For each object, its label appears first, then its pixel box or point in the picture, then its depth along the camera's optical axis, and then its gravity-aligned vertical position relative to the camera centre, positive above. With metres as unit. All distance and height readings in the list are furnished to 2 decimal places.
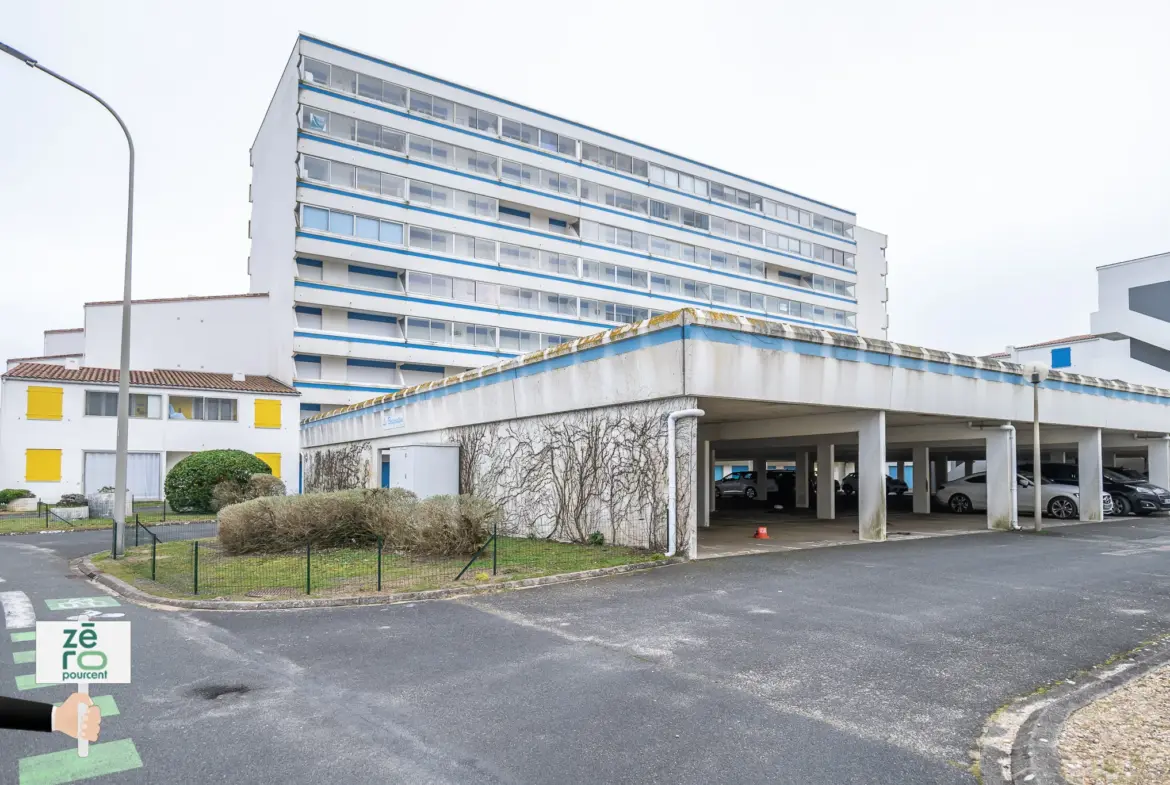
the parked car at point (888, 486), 39.69 -2.55
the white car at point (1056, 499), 23.59 -1.90
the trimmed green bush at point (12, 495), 29.62 -2.27
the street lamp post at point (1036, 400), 19.80 +1.06
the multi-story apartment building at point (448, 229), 44.38 +14.16
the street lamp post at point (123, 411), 15.55 +0.59
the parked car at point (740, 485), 40.94 -2.62
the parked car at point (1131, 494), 24.61 -1.78
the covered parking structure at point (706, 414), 14.30 +0.63
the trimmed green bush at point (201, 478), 27.19 -1.45
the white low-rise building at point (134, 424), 31.73 +0.62
